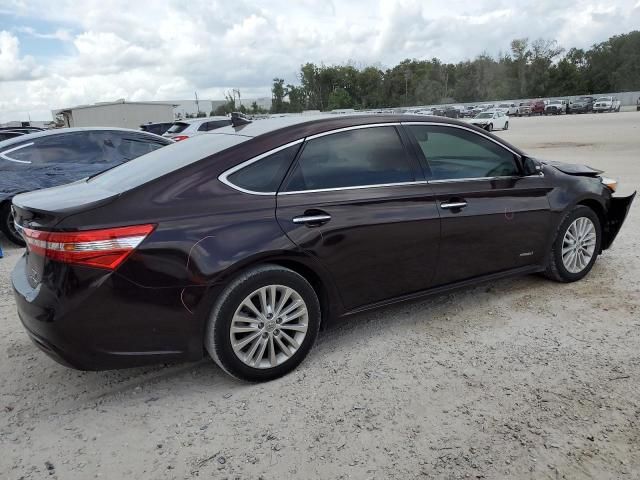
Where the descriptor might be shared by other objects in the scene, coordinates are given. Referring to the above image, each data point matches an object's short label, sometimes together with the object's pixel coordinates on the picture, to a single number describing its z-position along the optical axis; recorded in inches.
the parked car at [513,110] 2430.9
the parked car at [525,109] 2380.7
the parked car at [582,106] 2217.3
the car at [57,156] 273.0
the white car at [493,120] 1318.9
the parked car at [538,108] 2362.2
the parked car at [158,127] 798.5
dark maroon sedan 106.9
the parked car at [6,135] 538.8
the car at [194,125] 588.1
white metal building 1948.8
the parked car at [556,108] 2299.7
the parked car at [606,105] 2066.9
